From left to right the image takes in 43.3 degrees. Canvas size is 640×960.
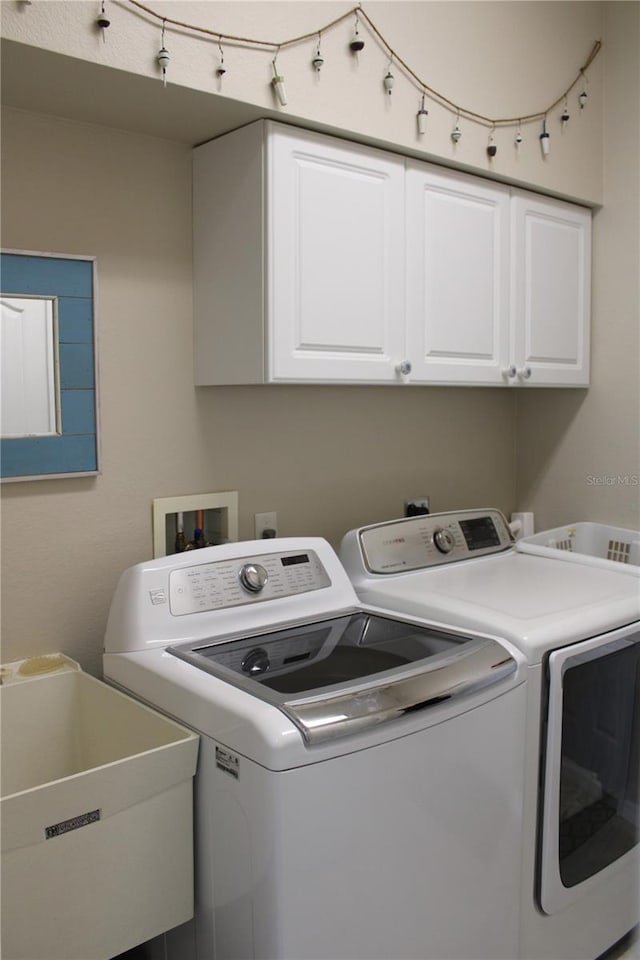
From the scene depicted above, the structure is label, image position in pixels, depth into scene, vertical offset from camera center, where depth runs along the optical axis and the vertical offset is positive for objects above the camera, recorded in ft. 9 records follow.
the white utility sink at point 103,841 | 4.09 -2.25
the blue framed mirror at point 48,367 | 5.69 +0.43
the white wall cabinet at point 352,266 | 5.91 +1.30
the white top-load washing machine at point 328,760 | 4.29 -1.90
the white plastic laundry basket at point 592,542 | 8.47 -1.24
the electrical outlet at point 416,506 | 8.39 -0.84
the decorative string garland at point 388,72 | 5.25 +2.73
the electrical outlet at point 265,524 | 7.25 -0.89
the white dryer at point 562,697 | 5.65 -2.02
